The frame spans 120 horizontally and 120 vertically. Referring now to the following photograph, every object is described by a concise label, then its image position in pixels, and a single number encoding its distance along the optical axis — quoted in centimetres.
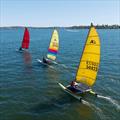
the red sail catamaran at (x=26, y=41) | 4697
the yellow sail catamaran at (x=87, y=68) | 1970
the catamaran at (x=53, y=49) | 3339
